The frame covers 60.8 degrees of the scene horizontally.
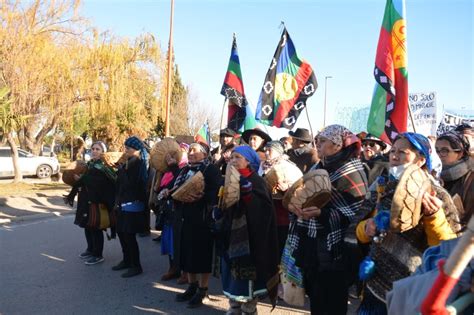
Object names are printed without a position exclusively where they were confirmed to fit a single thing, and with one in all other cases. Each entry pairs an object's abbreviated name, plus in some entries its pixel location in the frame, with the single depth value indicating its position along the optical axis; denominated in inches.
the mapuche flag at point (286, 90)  275.7
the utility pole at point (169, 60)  657.6
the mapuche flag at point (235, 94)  313.3
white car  721.0
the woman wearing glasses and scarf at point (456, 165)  120.1
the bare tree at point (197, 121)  1322.6
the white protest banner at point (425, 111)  336.7
